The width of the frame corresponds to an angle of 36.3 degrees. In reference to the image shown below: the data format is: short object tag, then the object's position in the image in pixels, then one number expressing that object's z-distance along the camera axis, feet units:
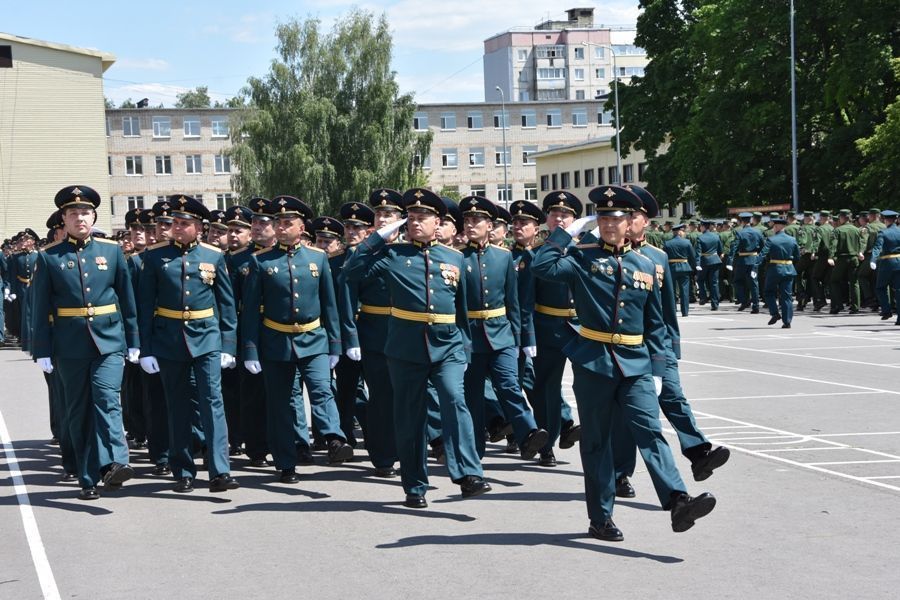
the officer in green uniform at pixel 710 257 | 111.04
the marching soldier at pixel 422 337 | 29.84
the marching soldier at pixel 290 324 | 34.76
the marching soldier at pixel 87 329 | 32.63
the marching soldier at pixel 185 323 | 33.35
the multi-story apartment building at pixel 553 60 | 481.87
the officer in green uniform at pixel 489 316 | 34.96
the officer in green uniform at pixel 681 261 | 100.63
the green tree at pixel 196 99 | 433.48
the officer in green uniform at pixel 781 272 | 84.28
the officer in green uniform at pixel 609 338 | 25.63
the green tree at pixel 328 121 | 207.51
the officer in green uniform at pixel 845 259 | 96.99
